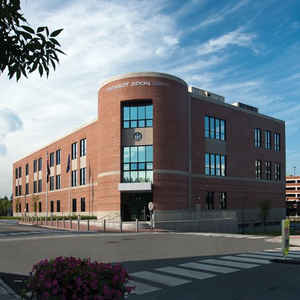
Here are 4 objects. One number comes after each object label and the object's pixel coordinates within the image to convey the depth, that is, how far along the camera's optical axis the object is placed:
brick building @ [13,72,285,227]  43.78
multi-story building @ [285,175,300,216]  145.12
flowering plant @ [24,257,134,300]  5.41
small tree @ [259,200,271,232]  54.84
